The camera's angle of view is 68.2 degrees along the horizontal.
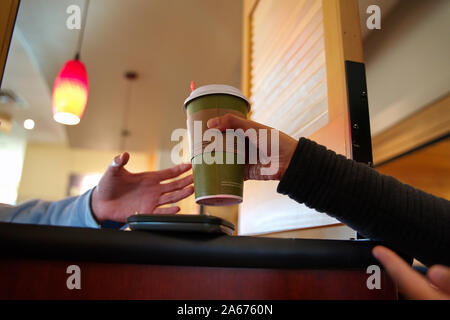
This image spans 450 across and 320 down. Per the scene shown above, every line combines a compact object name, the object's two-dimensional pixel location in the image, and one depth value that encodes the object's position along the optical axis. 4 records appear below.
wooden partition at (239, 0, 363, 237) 0.75
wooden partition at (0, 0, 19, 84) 0.62
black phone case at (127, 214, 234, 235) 0.47
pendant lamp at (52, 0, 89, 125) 1.72
